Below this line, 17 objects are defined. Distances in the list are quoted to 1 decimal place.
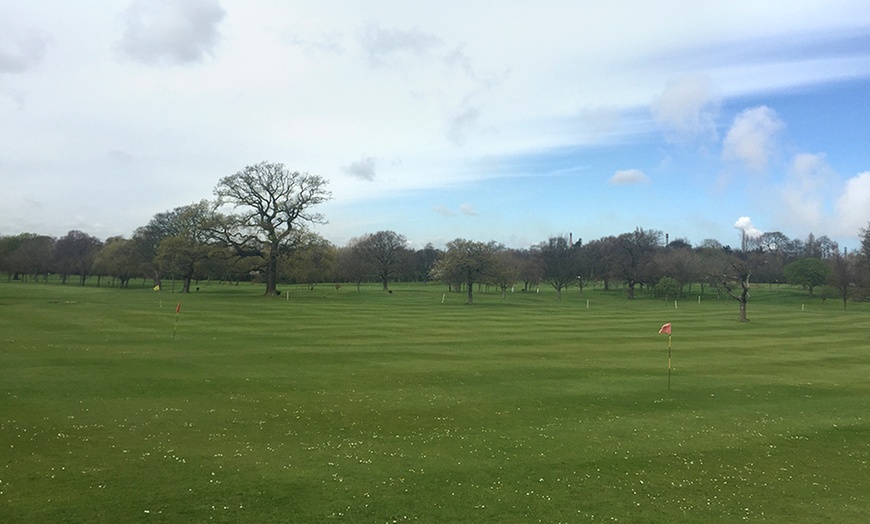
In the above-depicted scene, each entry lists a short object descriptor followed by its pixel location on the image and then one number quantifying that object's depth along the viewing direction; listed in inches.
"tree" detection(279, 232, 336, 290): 3043.8
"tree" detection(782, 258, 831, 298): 4252.0
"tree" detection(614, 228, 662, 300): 4291.3
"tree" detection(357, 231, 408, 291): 4643.2
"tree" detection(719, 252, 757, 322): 2162.9
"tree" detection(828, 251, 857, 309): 3508.9
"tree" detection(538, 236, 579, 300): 4217.5
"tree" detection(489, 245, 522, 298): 3083.2
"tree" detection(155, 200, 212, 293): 3011.8
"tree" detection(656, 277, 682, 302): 3998.5
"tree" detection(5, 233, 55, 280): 4316.7
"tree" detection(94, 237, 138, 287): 3850.9
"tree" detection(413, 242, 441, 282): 6304.1
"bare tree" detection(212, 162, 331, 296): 3006.9
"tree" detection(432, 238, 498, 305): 3056.1
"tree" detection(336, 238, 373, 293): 4430.6
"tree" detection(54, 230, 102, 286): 4516.2
